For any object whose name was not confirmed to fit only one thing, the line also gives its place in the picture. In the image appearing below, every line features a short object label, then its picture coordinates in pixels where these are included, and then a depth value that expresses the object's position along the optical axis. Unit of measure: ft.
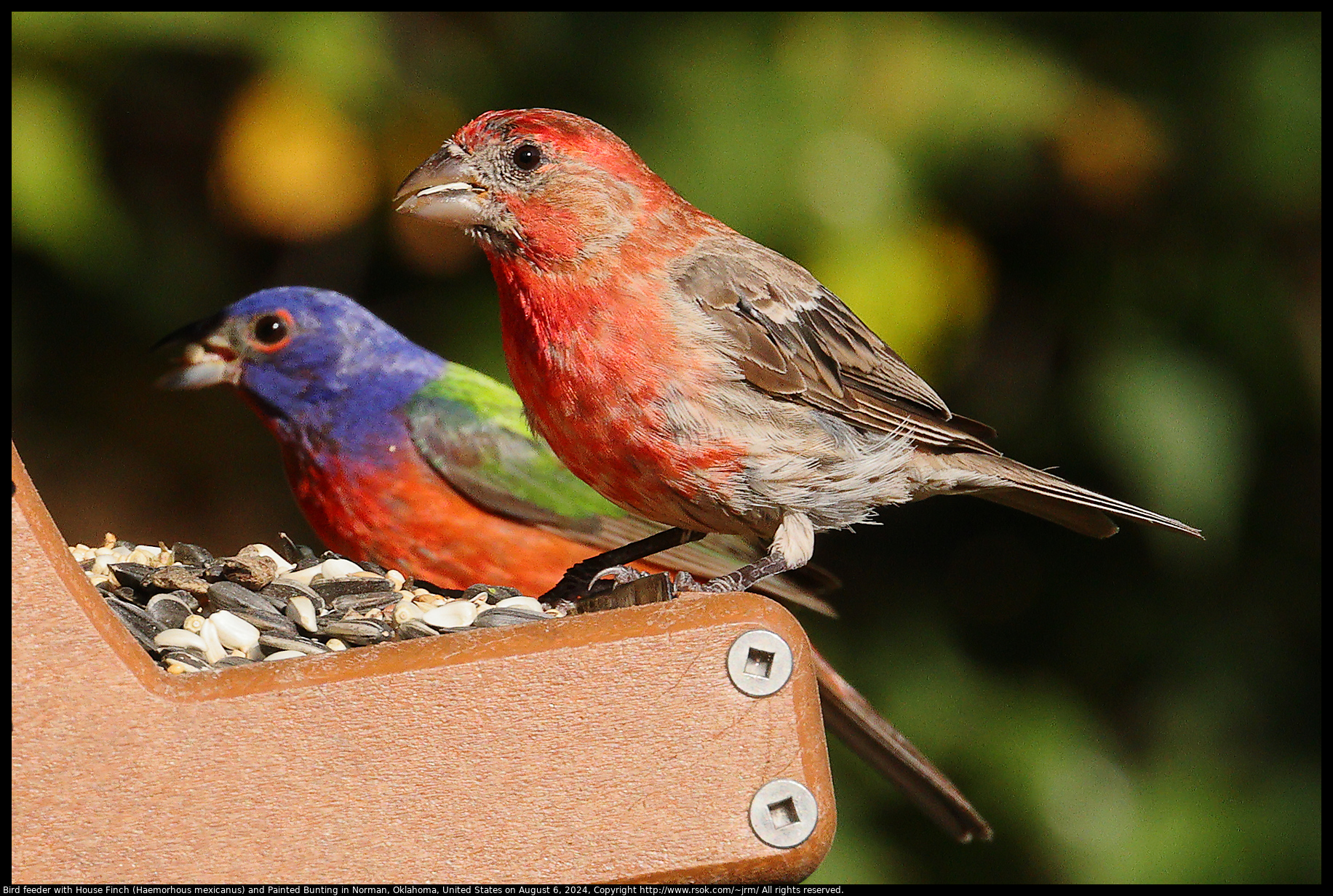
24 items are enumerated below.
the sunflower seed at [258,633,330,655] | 16.34
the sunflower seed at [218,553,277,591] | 18.61
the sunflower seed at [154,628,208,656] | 15.79
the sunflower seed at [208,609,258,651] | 16.30
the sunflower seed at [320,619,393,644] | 16.81
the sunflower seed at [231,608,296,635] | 16.90
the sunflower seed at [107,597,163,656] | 16.39
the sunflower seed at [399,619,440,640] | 16.53
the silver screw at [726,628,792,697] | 14.14
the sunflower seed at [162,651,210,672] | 15.14
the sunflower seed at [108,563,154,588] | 18.22
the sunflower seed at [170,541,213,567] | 19.18
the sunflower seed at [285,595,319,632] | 17.30
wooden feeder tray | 13.03
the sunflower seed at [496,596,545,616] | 18.24
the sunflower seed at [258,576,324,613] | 18.20
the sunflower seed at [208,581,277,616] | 17.31
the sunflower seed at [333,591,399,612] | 18.22
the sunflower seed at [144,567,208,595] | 17.78
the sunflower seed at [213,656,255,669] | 15.70
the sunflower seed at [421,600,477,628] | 16.89
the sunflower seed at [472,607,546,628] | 16.89
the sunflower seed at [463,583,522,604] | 18.89
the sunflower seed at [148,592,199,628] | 16.96
